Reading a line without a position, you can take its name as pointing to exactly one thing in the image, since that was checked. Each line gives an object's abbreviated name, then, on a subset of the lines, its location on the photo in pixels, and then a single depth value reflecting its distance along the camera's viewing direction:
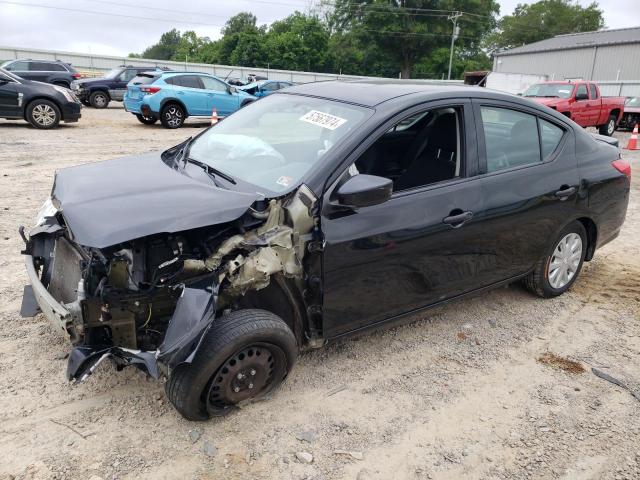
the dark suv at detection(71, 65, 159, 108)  19.58
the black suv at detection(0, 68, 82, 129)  12.58
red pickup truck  15.60
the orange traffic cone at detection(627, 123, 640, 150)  14.76
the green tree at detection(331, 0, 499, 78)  57.19
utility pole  50.25
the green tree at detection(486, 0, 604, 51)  77.25
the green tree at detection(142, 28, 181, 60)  127.94
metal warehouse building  41.00
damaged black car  2.57
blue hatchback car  14.70
